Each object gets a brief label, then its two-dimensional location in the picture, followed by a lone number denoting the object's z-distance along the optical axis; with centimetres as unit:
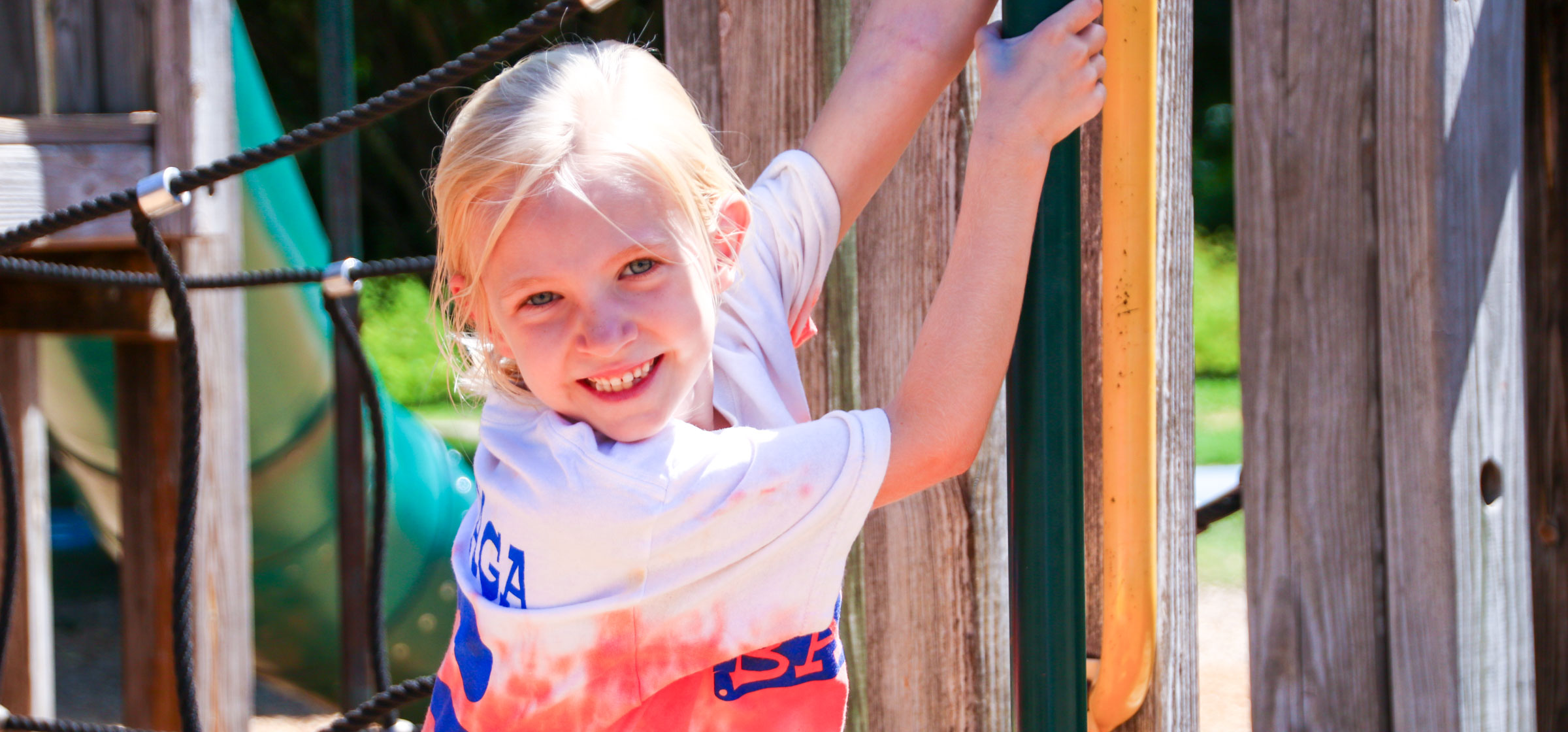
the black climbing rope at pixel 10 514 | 269
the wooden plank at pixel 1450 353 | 226
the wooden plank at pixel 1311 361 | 230
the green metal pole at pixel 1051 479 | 192
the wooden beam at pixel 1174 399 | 224
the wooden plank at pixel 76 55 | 346
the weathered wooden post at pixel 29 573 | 414
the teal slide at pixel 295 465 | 545
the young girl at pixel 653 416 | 205
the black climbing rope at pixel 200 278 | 258
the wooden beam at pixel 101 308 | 359
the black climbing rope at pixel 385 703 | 250
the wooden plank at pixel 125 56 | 344
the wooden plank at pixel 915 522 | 238
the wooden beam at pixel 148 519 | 393
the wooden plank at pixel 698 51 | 247
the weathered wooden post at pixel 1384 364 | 227
